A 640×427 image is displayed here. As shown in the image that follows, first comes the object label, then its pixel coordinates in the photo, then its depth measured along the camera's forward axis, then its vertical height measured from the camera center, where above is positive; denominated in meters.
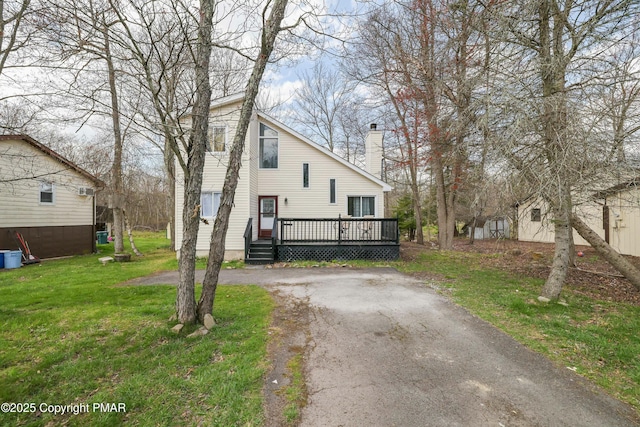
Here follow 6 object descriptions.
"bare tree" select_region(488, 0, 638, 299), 4.25 +2.42
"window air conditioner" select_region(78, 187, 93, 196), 13.61 +1.49
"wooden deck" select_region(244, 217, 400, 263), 10.44 -1.02
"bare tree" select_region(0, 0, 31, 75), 4.34 +3.16
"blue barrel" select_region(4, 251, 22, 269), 10.16 -1.33
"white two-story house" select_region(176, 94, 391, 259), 12.59 +1.64
